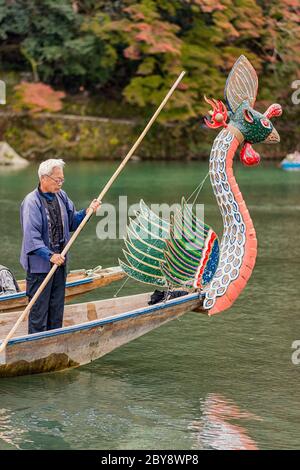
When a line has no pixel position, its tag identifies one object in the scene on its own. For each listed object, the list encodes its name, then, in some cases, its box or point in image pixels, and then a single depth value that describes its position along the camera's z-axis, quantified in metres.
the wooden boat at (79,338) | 14.52
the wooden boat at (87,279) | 18.75
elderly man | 14.59
